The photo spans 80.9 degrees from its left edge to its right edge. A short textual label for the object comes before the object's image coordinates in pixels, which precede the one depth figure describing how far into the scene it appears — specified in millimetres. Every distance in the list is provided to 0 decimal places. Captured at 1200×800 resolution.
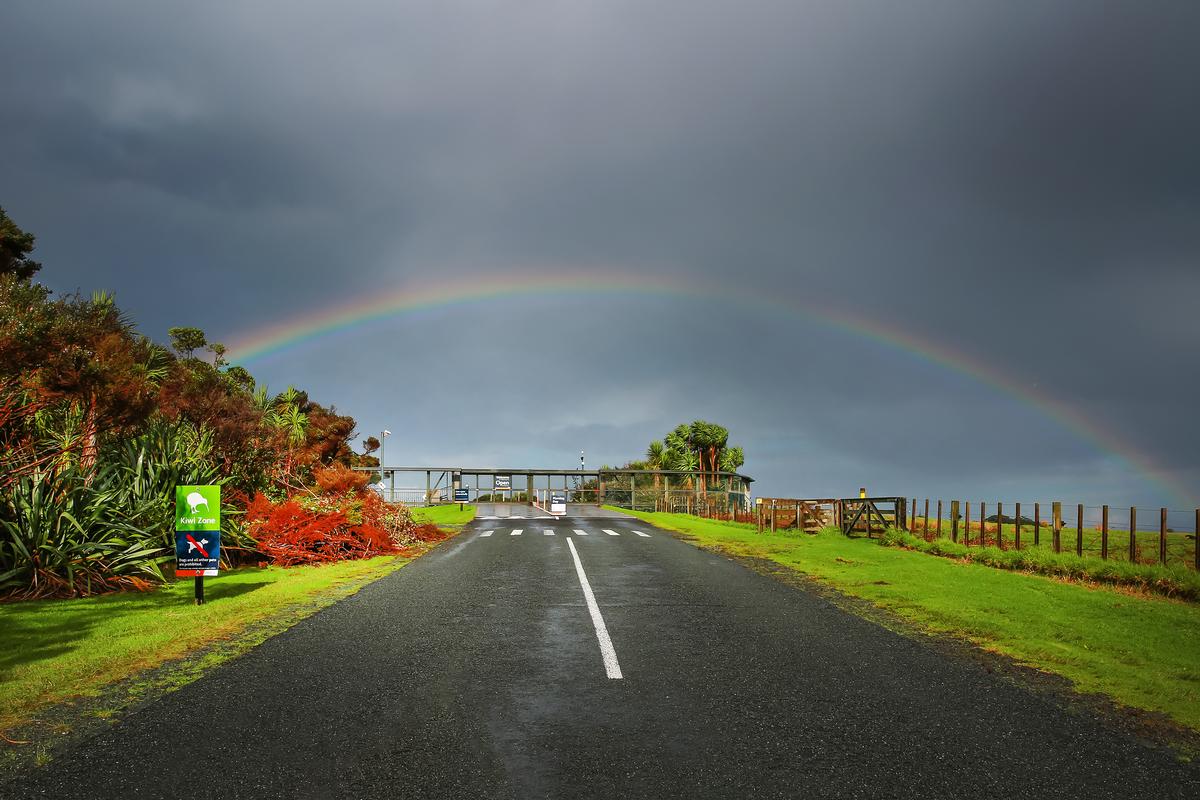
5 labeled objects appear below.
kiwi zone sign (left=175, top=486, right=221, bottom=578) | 10234
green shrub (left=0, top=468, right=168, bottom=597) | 10922
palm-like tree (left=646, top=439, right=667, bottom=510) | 101388
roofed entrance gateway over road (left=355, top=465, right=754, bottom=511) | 58531
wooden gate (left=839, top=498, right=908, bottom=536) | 27234
